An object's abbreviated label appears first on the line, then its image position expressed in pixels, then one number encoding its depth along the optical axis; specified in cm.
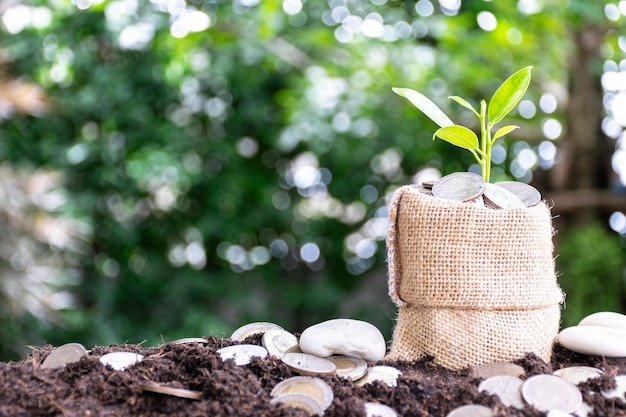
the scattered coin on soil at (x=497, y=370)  58
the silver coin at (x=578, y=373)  57
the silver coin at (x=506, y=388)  54
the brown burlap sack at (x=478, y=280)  60
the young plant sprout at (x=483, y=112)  62
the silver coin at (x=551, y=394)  54
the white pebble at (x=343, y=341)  59
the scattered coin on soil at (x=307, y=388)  54
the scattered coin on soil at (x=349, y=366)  57
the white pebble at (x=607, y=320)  63
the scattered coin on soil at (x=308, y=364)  57
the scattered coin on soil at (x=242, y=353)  58
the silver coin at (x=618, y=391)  55
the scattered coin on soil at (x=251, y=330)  63
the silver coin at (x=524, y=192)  63
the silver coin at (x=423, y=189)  63
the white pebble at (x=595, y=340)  60
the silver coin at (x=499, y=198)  61
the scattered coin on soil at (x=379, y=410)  53
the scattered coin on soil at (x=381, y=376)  57
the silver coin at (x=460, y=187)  61
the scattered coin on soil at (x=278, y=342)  60
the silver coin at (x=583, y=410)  54
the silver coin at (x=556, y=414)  53
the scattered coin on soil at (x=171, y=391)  53
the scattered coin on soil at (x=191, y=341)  60
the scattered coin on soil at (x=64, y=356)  58
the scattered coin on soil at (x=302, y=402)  53
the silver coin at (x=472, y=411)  52
